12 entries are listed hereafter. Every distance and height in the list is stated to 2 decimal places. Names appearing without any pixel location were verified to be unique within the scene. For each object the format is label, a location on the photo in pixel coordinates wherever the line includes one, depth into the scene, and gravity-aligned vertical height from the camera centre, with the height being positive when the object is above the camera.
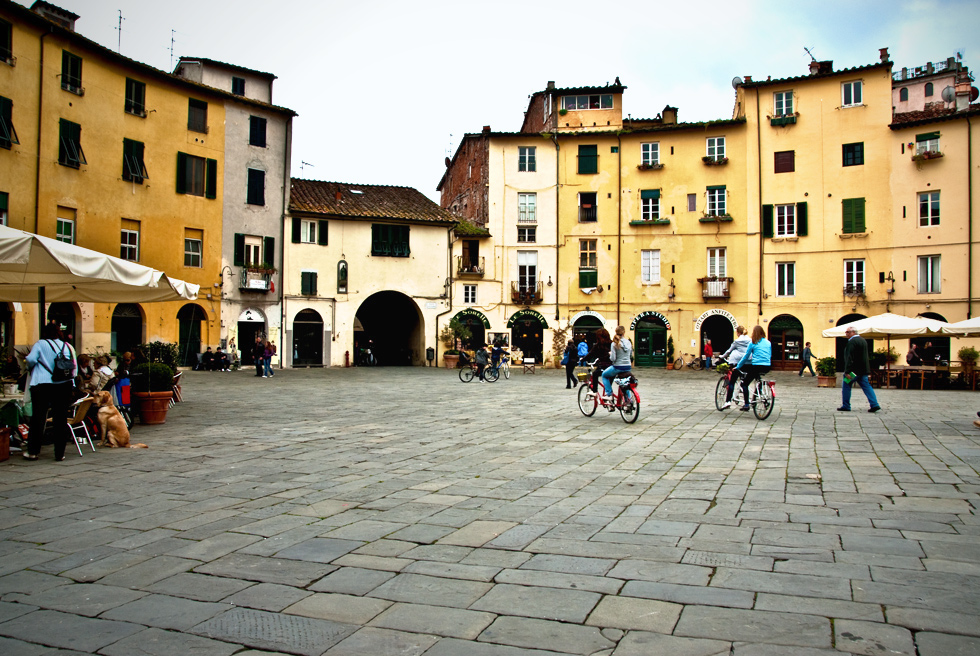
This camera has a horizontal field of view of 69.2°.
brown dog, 9.05 -1.09
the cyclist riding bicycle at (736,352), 12.98 -0.16
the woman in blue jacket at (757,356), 12.36 -0.21
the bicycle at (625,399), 12.01 -0.96
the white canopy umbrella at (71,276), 7.85 +0.86
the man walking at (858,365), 13.51 -0.40
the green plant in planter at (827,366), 24.44 -0.77
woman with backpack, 7.98 -0.51
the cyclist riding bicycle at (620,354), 11.94 -0.18
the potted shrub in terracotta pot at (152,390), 11.23 -0.78
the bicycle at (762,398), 12.62 -0.96
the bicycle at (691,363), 35.97 -0.98
